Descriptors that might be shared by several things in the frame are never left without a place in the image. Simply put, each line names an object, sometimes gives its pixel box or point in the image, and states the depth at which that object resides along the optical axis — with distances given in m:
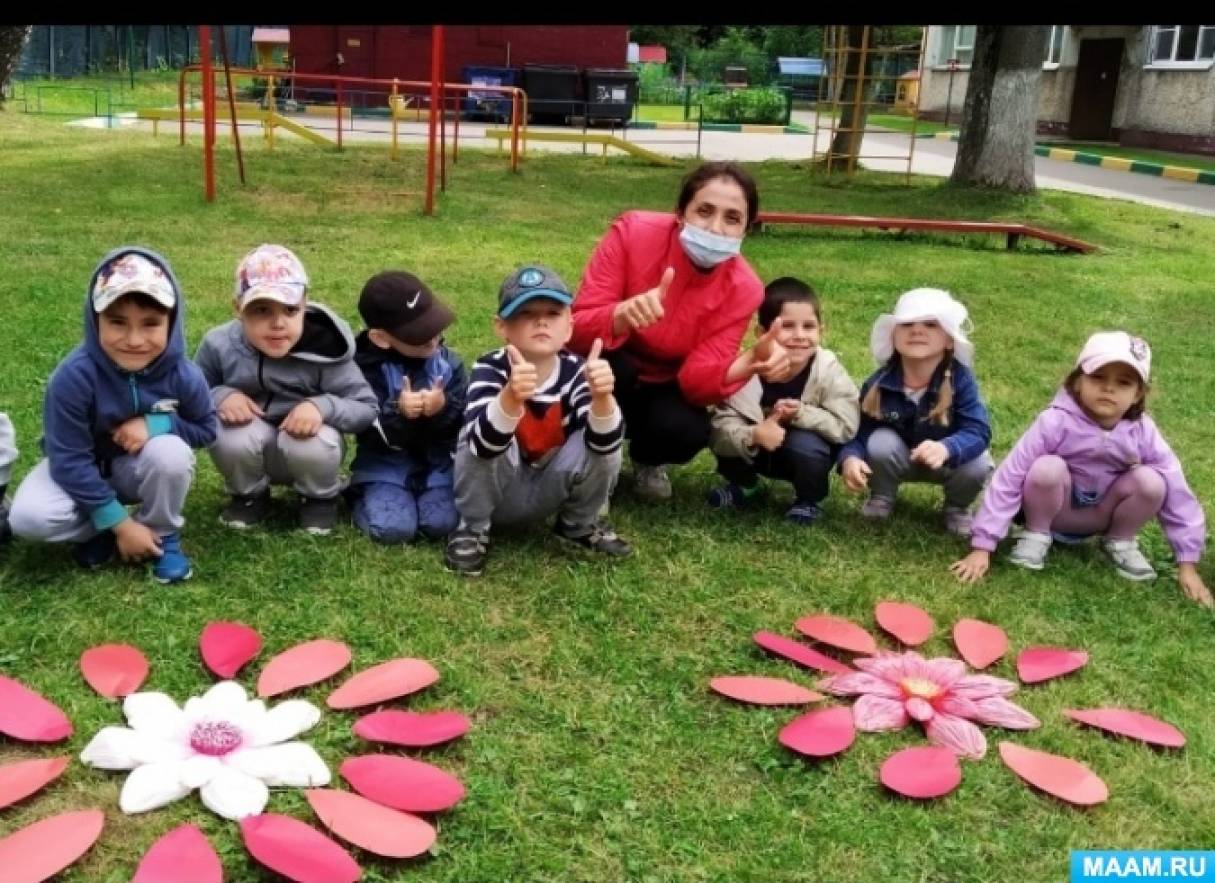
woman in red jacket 3.54
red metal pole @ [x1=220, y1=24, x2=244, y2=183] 9.76
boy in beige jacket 3.73
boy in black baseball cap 3.42
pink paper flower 2.57
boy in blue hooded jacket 2.93
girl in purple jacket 3.41
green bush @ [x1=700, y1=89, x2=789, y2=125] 28.52
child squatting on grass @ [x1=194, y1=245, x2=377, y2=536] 3.28
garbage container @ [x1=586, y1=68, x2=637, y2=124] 22.95
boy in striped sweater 3.19
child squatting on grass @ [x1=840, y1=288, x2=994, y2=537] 3.60
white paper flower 2.17
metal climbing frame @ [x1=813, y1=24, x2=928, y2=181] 14.43
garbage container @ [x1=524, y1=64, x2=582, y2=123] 23.08
